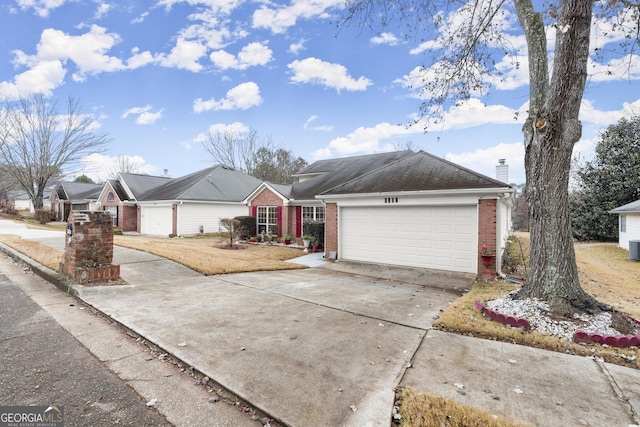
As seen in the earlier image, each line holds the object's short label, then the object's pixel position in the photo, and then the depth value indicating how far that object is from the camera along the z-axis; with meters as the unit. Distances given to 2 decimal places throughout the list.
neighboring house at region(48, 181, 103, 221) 30.51
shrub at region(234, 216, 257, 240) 17.00
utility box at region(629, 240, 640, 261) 15.25
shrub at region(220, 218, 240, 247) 14.68
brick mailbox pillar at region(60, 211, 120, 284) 6.07
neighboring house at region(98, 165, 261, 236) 19.83
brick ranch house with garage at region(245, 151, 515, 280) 8.60
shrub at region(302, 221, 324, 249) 13.90
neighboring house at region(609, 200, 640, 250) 16.32
